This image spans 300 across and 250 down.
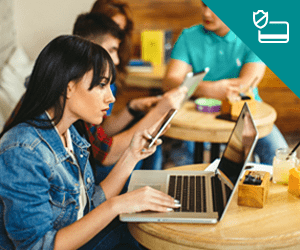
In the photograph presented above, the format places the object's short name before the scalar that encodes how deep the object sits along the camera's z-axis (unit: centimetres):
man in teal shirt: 223
